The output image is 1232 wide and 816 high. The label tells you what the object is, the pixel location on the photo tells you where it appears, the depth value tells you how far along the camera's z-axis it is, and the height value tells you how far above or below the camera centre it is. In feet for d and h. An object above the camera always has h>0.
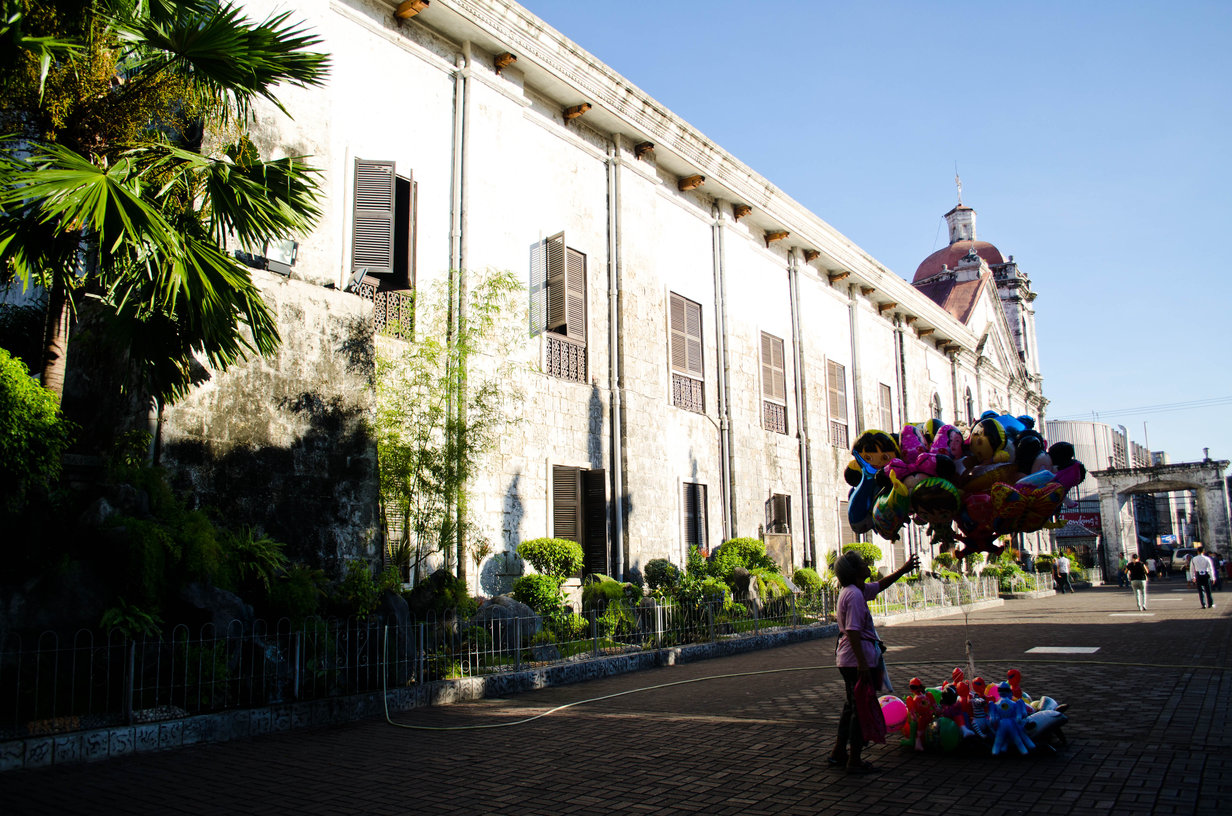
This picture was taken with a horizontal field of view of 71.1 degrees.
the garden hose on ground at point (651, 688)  24.84 -4.90
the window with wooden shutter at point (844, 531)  79.15 +1.40
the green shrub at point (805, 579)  62.54 -2.31
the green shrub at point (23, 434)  21.86 +3.44
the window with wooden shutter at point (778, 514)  68.13 +2.69
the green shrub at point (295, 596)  27.53 -1.11
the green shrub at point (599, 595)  43.83 -2.12
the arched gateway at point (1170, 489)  128.77 +7.16
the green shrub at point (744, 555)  57.67 -0.44
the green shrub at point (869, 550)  72.13 -0.41
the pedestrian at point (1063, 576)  106.32 -4.39
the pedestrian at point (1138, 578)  63.00 -2.93
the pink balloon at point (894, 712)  20.65 -4.00
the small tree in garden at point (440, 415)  37.70 +6.42
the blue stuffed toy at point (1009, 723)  19.07 -4.01
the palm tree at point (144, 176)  20.45 +10.60
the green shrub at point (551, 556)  44.91 -0.11
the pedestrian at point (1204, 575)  65.82 -3.01
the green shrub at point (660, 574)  50.93 -1.33
